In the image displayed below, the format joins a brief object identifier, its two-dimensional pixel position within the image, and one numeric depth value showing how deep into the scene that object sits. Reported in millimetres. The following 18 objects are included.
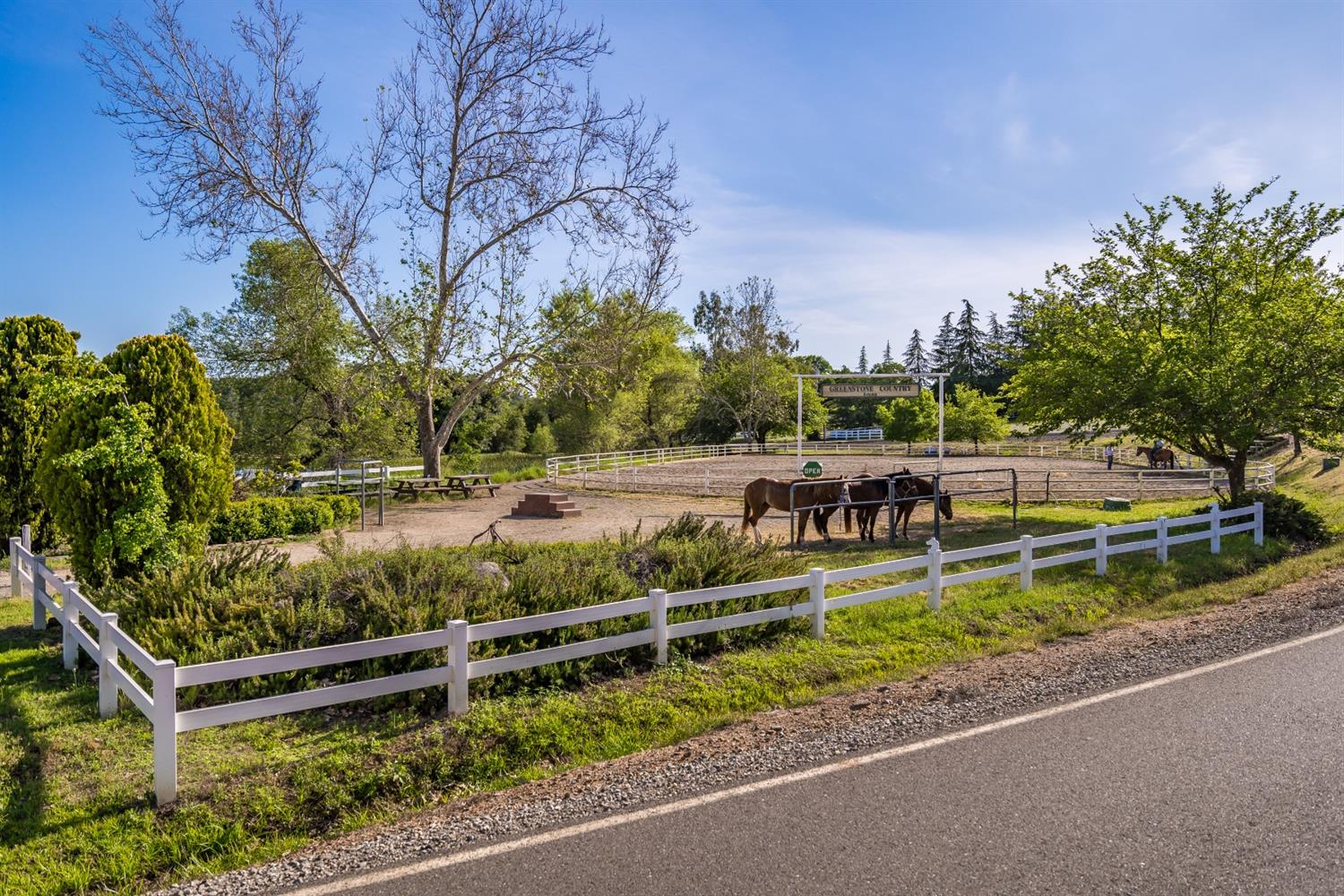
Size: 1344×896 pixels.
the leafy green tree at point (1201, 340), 15203
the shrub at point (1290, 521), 14383
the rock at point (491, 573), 7944
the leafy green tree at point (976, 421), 56031
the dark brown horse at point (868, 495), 15367
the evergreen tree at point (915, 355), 108750
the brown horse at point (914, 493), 15930
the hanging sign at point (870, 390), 27766
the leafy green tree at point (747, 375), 64188
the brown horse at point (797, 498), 15578
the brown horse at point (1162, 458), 33312
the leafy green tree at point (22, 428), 13125
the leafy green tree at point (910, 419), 59844
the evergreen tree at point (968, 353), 91188
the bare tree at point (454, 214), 24359
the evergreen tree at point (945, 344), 100750
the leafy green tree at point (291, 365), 27578
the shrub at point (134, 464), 8461
